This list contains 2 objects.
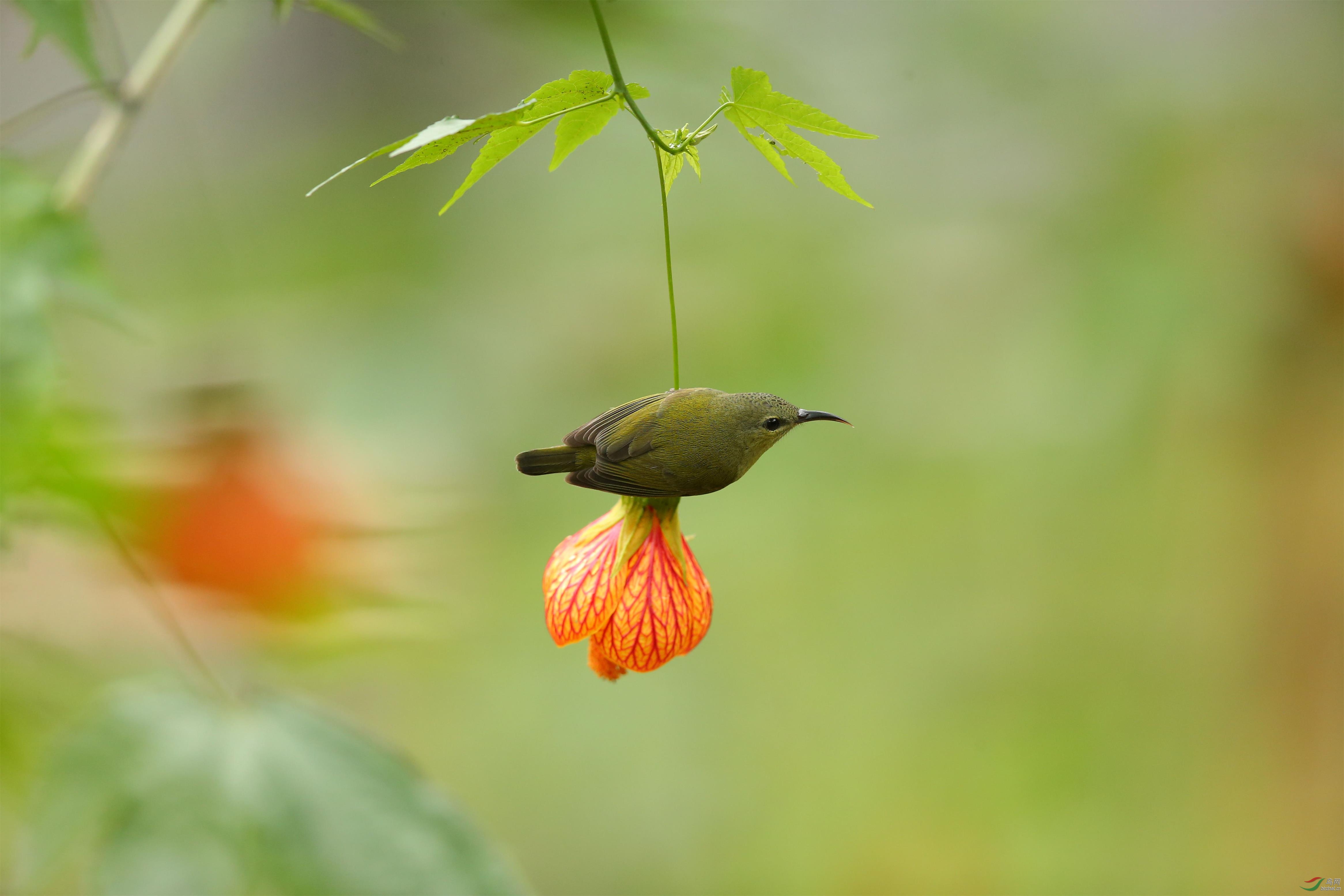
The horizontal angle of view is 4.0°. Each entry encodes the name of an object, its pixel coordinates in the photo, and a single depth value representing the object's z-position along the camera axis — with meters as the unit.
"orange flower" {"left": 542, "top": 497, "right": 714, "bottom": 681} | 4.99
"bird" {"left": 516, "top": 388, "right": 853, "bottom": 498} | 4.97
